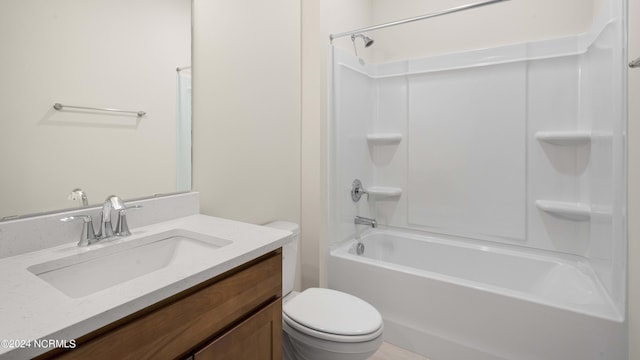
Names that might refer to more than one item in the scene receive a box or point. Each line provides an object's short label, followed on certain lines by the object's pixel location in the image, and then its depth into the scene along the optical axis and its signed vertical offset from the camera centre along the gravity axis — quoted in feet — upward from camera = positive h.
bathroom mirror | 2.83 +0.83
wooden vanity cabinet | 1.90 -1.13
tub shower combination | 4.76 -0.46
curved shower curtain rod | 5.73 +3.21
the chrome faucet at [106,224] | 3.11 -0.52
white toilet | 4.11 -2.08
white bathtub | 4.56 -2.24
